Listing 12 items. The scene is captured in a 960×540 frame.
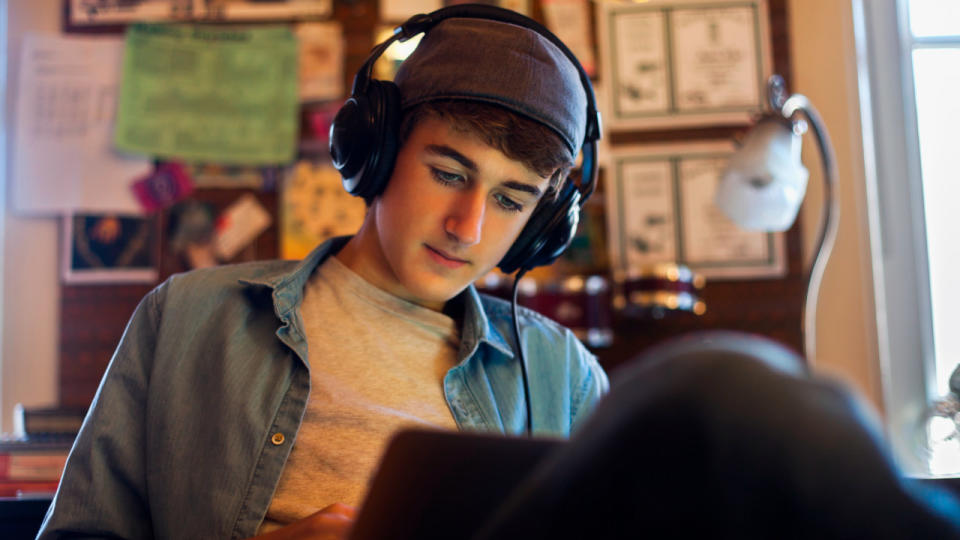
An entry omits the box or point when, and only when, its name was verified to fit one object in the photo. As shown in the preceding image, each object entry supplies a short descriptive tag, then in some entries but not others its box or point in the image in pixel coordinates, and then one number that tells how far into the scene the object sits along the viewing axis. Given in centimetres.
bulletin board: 186
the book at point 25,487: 110
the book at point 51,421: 140
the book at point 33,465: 124
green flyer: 191
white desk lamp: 154
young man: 79
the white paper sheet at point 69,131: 190
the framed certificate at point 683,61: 190
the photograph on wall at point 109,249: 189
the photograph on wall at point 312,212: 189
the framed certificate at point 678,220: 187
